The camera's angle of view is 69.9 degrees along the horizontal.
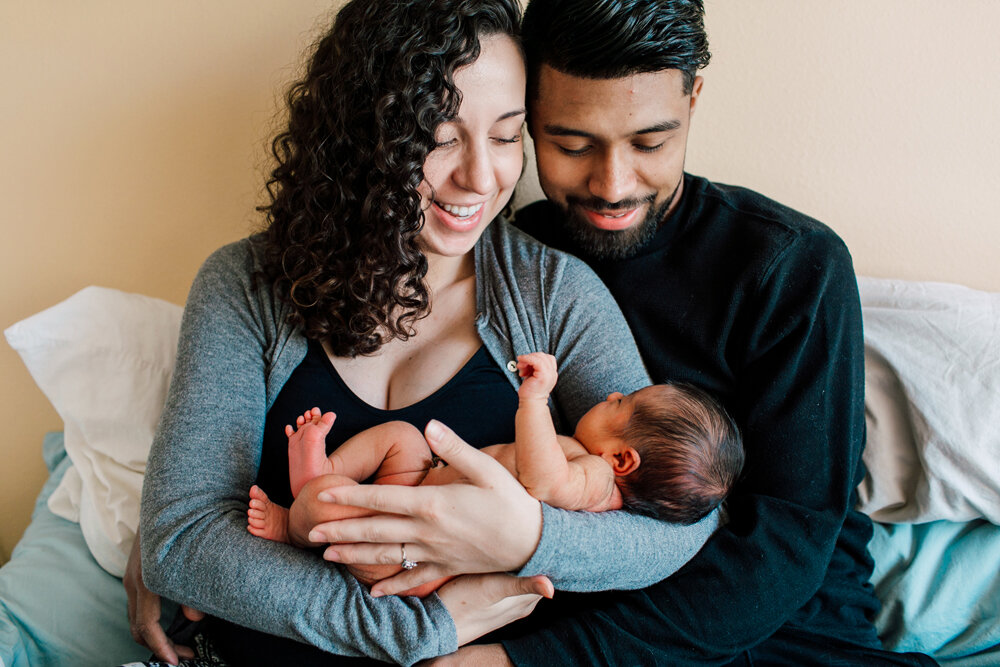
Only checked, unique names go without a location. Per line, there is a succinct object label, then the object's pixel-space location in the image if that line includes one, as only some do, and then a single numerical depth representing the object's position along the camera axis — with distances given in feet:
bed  5.11
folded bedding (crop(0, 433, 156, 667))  5.39
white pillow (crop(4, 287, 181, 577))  6.13
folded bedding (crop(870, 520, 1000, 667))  5.08
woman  4.15
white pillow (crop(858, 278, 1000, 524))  5.05
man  4.51
